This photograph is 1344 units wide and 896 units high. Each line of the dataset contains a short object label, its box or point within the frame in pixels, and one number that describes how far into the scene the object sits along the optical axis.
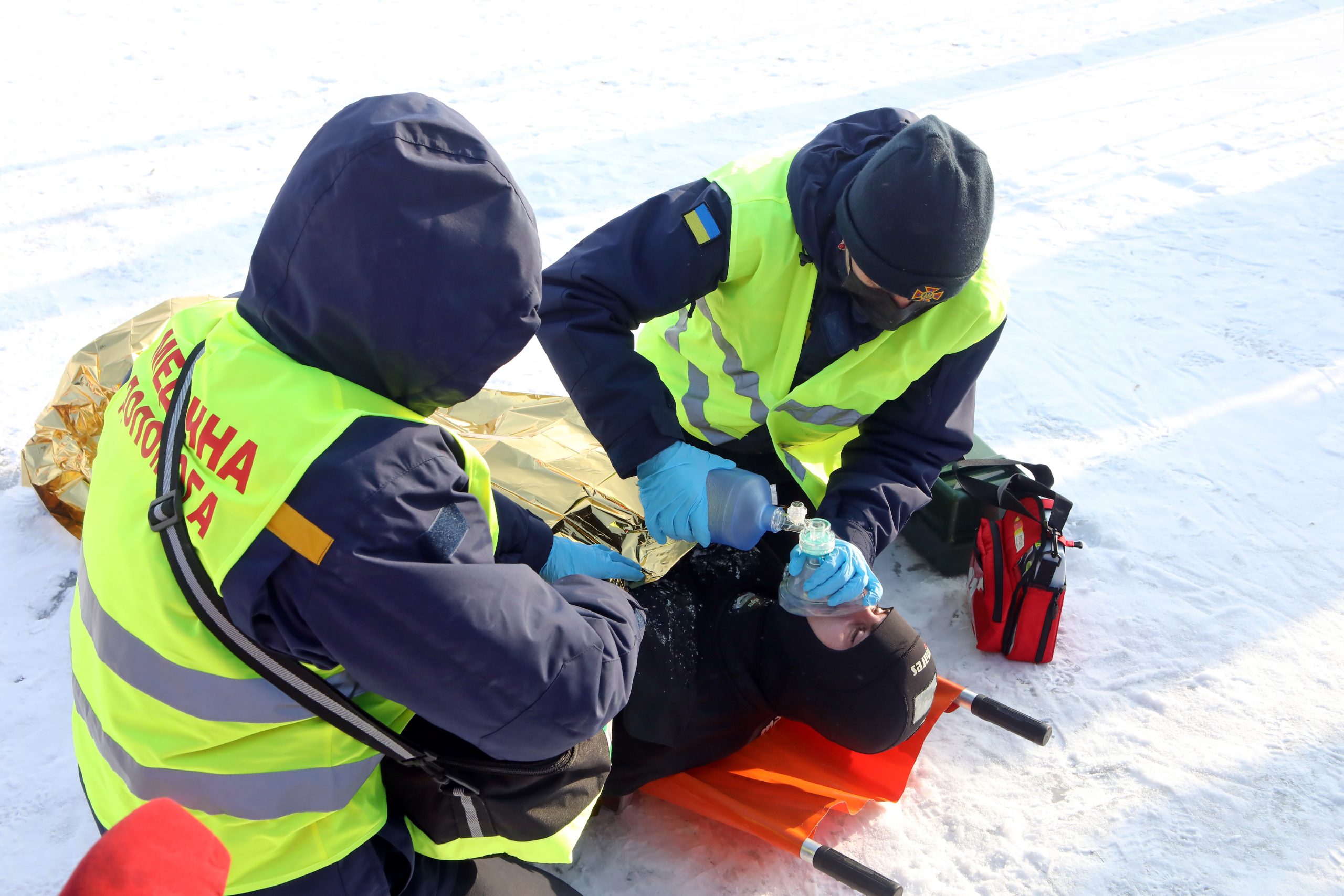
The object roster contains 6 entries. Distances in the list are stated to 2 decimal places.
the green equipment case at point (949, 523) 2.70
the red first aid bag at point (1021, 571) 2.42
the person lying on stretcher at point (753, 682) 2.03
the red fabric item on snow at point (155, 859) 0.84
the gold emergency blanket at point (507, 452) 2.30
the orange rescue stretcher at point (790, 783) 2.01
